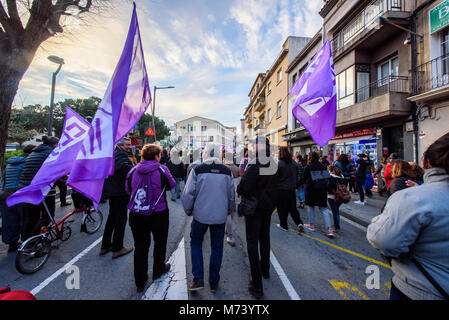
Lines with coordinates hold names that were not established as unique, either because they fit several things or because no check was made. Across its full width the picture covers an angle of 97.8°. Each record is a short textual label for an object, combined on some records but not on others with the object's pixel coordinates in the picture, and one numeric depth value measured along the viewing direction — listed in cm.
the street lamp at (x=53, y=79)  960
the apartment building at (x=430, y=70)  698
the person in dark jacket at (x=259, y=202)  254
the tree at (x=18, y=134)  1733
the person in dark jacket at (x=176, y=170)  695
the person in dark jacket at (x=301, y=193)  686
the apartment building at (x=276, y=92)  1834
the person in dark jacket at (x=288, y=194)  404
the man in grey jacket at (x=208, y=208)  258
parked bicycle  300
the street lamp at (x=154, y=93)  1834
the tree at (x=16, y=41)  562
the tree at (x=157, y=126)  3628
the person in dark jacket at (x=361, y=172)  709
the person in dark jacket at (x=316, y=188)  443
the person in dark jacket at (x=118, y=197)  332
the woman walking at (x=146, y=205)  257
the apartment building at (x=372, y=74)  824
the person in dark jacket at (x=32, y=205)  346
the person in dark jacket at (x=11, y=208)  353
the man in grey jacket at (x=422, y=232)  119
